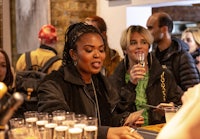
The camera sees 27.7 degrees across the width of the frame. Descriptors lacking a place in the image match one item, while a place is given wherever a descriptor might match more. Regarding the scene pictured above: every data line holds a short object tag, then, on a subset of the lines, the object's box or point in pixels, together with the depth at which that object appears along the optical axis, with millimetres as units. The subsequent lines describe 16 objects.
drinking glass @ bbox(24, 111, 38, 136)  1134
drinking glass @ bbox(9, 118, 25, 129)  1147
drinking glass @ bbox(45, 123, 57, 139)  1152
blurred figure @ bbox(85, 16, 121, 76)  3082
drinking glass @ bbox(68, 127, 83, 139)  1106
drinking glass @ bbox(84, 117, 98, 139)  1130
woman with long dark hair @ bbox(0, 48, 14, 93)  2653
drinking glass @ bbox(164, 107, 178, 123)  1529
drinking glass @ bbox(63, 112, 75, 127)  1177
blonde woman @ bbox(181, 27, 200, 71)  3851
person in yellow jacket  3266
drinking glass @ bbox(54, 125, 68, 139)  1125
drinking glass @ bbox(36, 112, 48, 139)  1153
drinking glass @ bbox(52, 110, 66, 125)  1199
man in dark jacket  2771
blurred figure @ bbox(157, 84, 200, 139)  595
